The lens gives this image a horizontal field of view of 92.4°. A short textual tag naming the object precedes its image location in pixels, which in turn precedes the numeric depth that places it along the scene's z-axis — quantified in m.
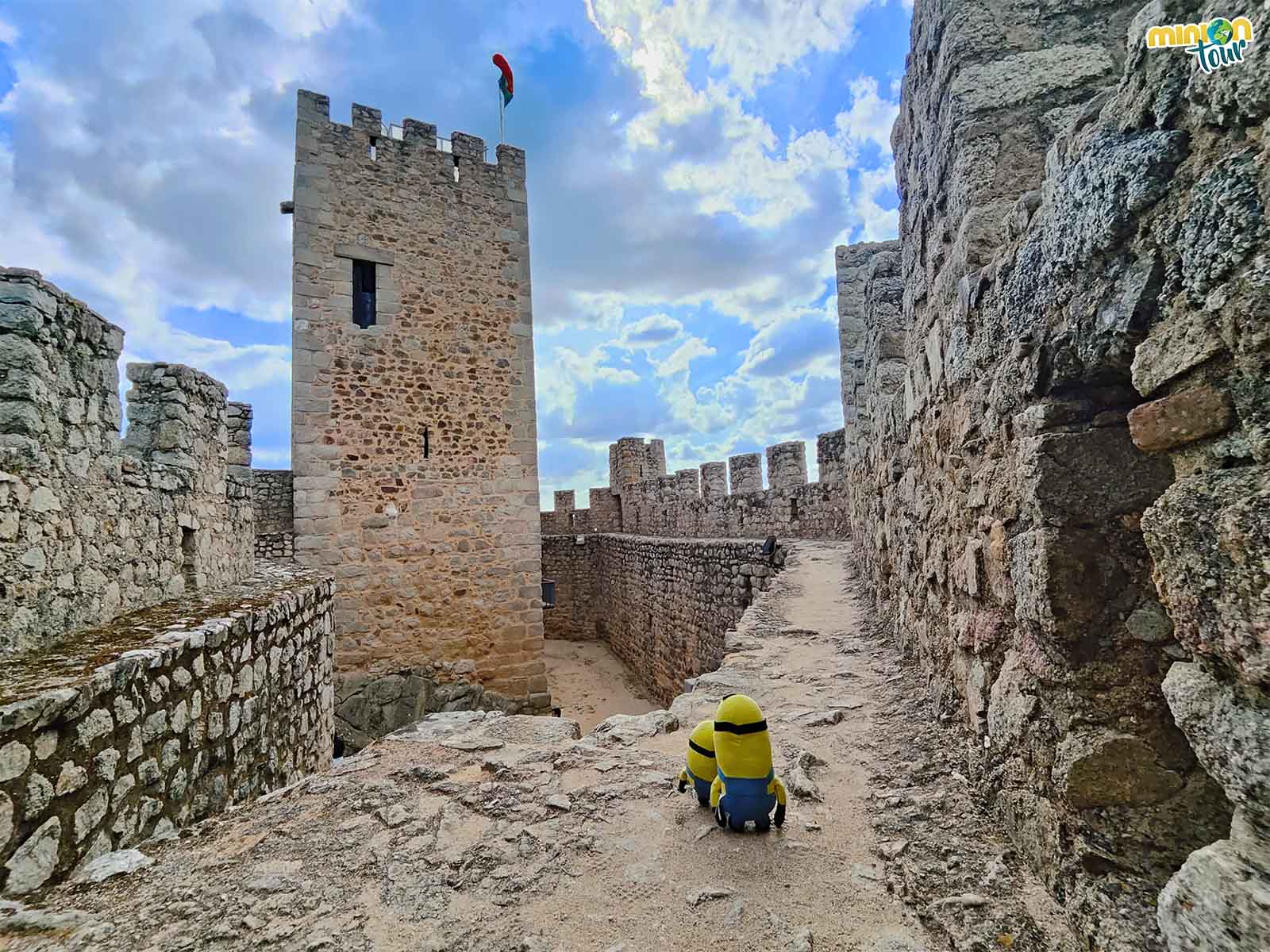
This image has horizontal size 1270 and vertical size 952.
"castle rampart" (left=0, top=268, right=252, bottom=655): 2.35
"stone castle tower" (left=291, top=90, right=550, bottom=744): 7.62
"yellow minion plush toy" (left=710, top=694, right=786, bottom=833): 1.98
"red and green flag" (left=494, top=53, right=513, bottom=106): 10.51
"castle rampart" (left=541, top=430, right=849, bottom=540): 10.11
